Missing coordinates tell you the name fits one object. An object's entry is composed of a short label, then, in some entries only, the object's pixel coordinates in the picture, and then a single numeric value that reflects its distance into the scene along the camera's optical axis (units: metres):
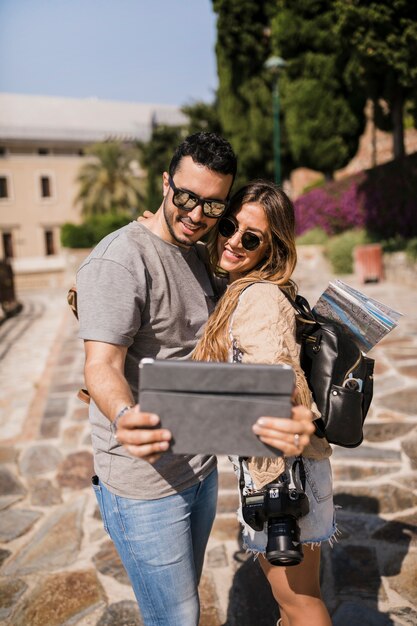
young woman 1.50
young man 1.43
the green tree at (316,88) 16.44
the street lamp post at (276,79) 14.55
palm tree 34.09
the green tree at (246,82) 18.22
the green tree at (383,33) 9.98
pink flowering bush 12.95
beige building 39.25
